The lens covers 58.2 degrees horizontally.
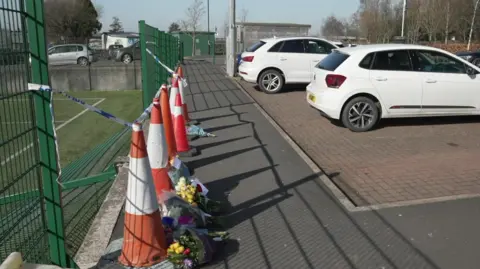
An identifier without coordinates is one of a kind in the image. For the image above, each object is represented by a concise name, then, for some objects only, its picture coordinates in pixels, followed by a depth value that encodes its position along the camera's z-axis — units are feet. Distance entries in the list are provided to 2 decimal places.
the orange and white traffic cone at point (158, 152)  15.48
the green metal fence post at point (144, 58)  27.76
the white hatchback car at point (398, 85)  26.68
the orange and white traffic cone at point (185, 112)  27.37
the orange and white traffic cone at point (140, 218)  11.39
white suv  44.55
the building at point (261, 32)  88.98
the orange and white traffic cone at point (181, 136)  22.09
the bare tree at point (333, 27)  222.89
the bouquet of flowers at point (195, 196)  14.33
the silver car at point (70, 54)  102.17
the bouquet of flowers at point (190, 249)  11.36
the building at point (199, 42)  158.61
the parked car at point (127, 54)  111.65
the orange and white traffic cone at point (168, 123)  19.56
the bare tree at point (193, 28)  157.38
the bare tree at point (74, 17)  176.26
